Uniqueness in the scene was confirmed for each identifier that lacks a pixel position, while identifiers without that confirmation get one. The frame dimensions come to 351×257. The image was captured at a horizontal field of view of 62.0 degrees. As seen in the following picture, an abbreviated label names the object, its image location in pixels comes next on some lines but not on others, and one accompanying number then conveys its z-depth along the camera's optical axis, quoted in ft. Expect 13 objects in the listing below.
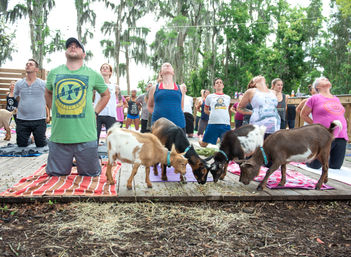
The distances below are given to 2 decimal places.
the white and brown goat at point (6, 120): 30.96
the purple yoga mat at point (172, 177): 16.47
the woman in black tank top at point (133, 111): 43.70
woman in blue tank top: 17.53
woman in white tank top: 17.37
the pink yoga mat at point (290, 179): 15.49
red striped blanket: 13.07
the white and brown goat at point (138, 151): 13.58
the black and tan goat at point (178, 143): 14.78
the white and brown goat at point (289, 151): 14.74
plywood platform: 13.24
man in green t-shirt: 14.64
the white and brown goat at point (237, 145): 15.66
